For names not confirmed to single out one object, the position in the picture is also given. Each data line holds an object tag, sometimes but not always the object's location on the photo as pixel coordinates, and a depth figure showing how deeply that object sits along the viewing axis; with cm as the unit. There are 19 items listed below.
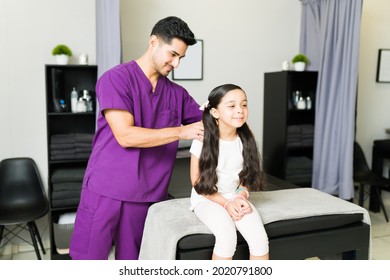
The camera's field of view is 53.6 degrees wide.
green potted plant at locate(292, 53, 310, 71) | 352
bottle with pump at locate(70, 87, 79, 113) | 285
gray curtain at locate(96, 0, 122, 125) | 266
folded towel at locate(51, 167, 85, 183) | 272
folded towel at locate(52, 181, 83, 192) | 273
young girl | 137
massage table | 134
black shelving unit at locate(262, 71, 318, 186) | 346
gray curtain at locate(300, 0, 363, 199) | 301
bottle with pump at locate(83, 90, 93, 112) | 290
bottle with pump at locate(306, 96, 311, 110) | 358
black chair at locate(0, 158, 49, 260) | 273
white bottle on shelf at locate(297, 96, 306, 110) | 353
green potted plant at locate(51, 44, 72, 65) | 281
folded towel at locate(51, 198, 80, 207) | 275
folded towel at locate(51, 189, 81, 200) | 274
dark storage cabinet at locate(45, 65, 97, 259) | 274
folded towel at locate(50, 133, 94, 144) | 275
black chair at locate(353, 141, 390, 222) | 349
